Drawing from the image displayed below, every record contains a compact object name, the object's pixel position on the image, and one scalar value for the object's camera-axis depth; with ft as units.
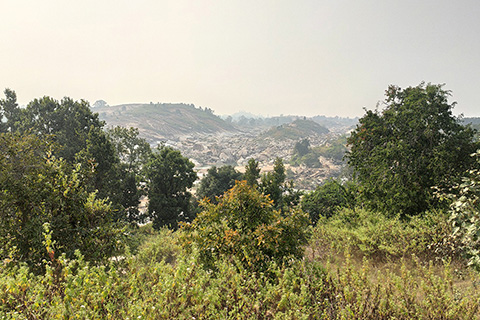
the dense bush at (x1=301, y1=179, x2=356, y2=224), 49.57
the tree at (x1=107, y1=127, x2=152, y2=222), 63.36
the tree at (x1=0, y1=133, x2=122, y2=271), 16.21
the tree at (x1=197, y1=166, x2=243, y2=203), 93.58
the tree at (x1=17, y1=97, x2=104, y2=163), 61.82
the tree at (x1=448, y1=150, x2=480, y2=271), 11.74
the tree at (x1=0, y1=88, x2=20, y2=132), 68.69
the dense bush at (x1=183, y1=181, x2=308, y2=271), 17.15
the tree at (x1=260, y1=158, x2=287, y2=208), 60.49
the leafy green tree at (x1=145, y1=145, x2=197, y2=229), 63.46
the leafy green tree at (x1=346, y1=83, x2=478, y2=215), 31.30
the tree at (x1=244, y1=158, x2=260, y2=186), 67.26
